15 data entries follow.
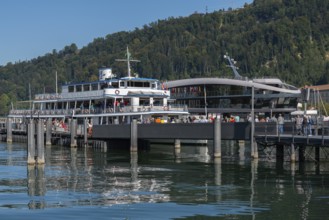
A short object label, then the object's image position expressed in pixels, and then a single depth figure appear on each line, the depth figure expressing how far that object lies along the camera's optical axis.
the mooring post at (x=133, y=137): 56.25
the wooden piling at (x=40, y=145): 43.80
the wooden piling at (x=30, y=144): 42.97
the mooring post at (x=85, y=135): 63.91
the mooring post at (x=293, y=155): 44.72
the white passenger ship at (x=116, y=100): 65.81
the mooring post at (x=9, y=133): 78.62
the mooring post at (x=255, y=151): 47.12
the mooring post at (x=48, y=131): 68.96
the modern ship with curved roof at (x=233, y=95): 107.88
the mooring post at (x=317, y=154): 46.34
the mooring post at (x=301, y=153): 45.88
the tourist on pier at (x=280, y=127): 44.93
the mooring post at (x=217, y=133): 47.59
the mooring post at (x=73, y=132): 65.00
